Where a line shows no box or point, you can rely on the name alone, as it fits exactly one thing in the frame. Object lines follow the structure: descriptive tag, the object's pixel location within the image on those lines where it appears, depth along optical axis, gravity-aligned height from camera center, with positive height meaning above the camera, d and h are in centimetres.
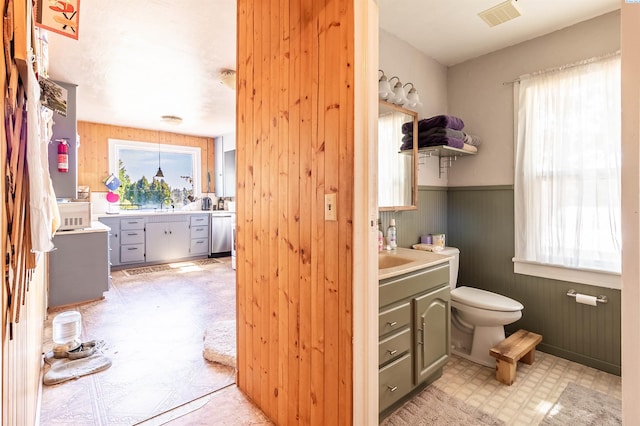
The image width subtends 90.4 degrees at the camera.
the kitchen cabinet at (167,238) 545 -46
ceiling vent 213 +139
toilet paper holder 224 -62
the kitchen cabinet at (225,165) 632 +95
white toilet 228 -81
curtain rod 220 +108
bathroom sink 173 -31
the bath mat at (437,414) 175 -116
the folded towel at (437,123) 249 +71
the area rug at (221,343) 231 -103
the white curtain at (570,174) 220 +28
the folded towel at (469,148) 269 +55
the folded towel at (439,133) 248 +63
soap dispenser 240 -18
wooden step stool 211 -97
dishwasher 610 -40
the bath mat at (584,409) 176 -116
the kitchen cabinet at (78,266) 334 -59
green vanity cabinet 165 -70
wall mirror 247 +40
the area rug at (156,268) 502 -94
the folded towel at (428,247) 261 -30
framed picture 98 +63
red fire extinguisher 327 +59
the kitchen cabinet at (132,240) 518 -46
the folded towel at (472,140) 273 +63
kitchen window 570 +76
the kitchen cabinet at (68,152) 333 +64
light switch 128 +2
